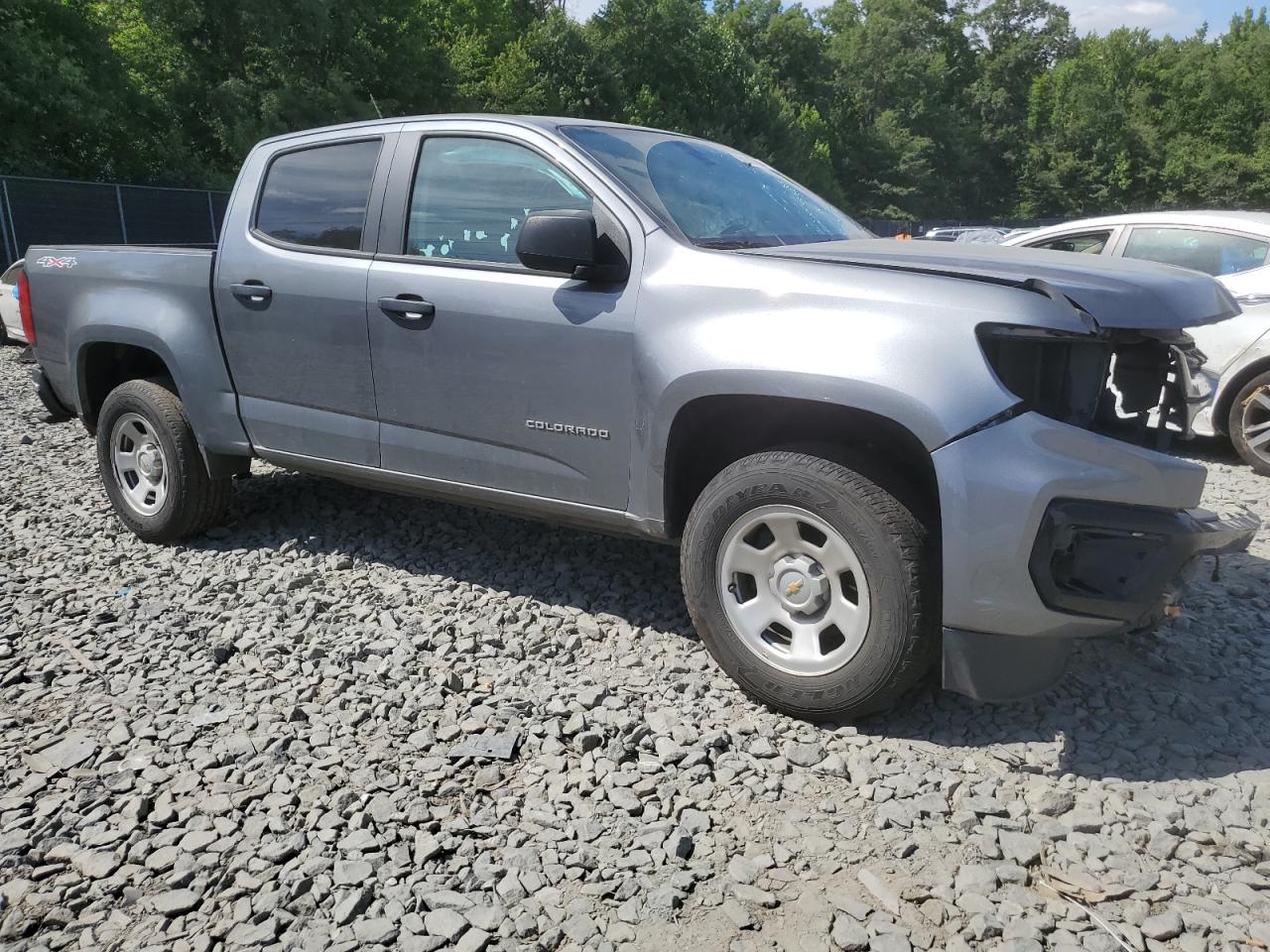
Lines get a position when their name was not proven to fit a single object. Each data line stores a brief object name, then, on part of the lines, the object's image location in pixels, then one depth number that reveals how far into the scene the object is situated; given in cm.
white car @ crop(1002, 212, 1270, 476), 632
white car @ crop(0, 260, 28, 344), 1245
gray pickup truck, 274
